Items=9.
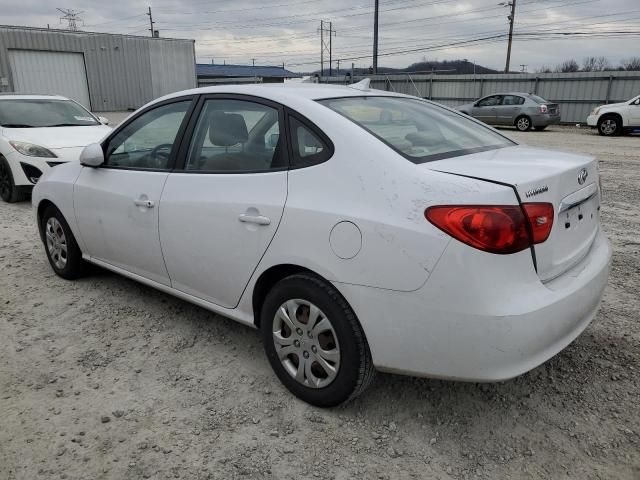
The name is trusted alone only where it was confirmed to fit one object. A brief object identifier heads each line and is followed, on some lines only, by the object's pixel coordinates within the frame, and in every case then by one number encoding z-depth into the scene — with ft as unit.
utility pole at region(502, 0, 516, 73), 127.85
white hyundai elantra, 6.93
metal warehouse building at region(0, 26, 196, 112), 88.33
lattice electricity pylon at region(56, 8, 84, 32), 225.15
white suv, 54.75
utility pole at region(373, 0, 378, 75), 102.32
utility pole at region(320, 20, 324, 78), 215.45
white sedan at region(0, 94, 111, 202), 23.58
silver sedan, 61.98
